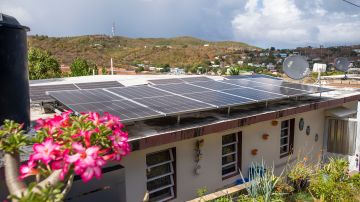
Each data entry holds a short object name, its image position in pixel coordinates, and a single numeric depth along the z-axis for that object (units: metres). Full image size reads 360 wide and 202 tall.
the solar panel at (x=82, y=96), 8.35
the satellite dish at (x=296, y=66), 14.77
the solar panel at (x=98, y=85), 12.74
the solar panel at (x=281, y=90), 11.77
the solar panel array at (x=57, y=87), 10.41
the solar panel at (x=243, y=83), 13.22
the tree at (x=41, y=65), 30.08
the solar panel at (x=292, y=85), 12.88
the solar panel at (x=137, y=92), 9.68
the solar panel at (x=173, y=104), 8.34
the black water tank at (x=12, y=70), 6.18
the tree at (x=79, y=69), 32.22
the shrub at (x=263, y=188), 7.27
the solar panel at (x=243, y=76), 16.84
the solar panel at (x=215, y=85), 11.94
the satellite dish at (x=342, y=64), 24.34
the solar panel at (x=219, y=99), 9.48
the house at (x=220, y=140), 7.98
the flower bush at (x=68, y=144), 2.93
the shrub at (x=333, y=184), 7.62
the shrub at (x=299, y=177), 9.01
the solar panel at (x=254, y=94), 10.70
